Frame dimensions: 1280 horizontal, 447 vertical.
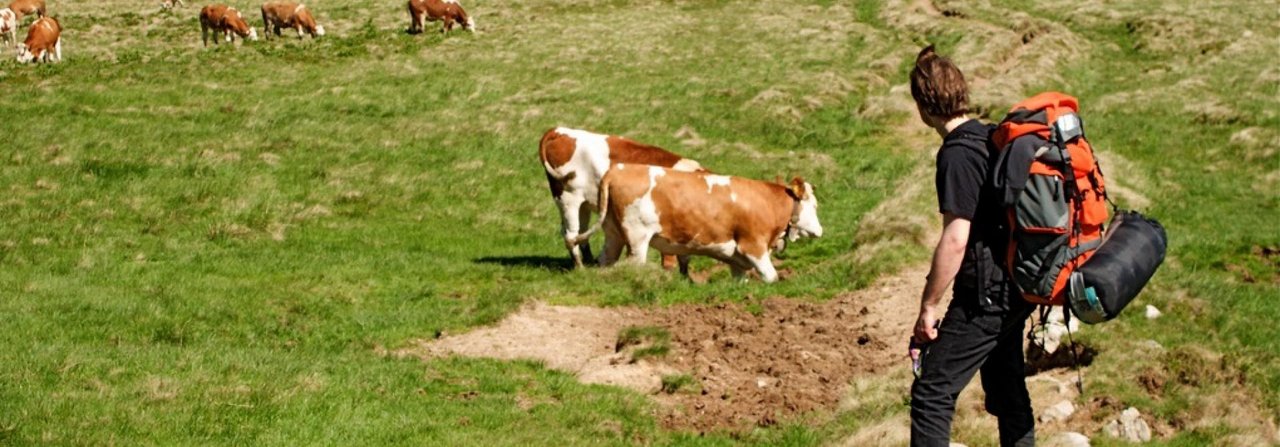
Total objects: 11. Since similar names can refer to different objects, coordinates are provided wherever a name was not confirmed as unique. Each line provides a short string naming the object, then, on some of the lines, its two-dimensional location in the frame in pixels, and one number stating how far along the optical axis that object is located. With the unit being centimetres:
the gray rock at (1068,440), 937
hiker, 689
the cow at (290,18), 4519
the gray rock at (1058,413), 1031
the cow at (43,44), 3647
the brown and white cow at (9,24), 4344
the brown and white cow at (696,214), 1700
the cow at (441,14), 4613
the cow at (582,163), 1872
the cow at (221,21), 4350
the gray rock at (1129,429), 991
